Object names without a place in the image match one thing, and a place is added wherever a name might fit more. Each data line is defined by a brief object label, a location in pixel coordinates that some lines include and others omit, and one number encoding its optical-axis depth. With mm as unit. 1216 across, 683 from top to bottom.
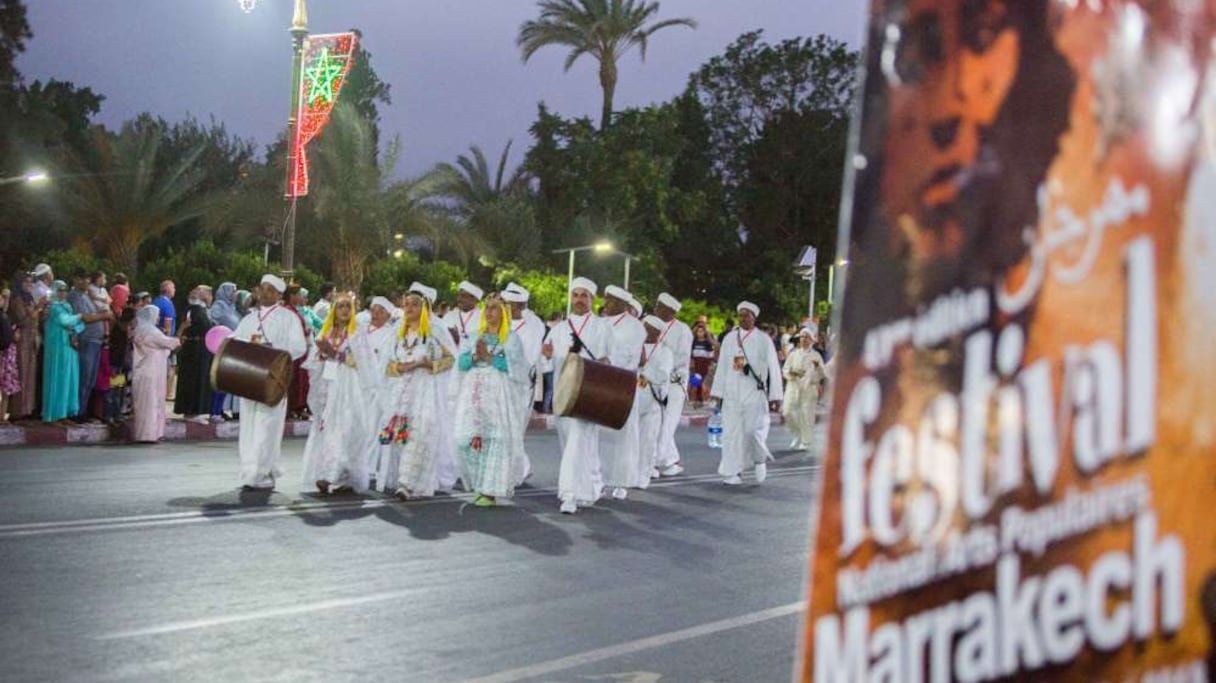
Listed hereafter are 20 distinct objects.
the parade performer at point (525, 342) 12172
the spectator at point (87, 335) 16281
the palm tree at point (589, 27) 43031
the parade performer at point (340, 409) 12094
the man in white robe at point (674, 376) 15328
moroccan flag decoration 20250
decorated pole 19656
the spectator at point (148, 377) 16125
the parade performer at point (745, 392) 14898
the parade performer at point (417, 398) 12102
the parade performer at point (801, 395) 21016
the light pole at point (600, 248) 40438
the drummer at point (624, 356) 13250
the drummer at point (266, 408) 11906
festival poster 1841
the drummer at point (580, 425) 11773
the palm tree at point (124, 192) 33250
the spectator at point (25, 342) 15938
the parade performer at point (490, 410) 11680
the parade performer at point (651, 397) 14156
